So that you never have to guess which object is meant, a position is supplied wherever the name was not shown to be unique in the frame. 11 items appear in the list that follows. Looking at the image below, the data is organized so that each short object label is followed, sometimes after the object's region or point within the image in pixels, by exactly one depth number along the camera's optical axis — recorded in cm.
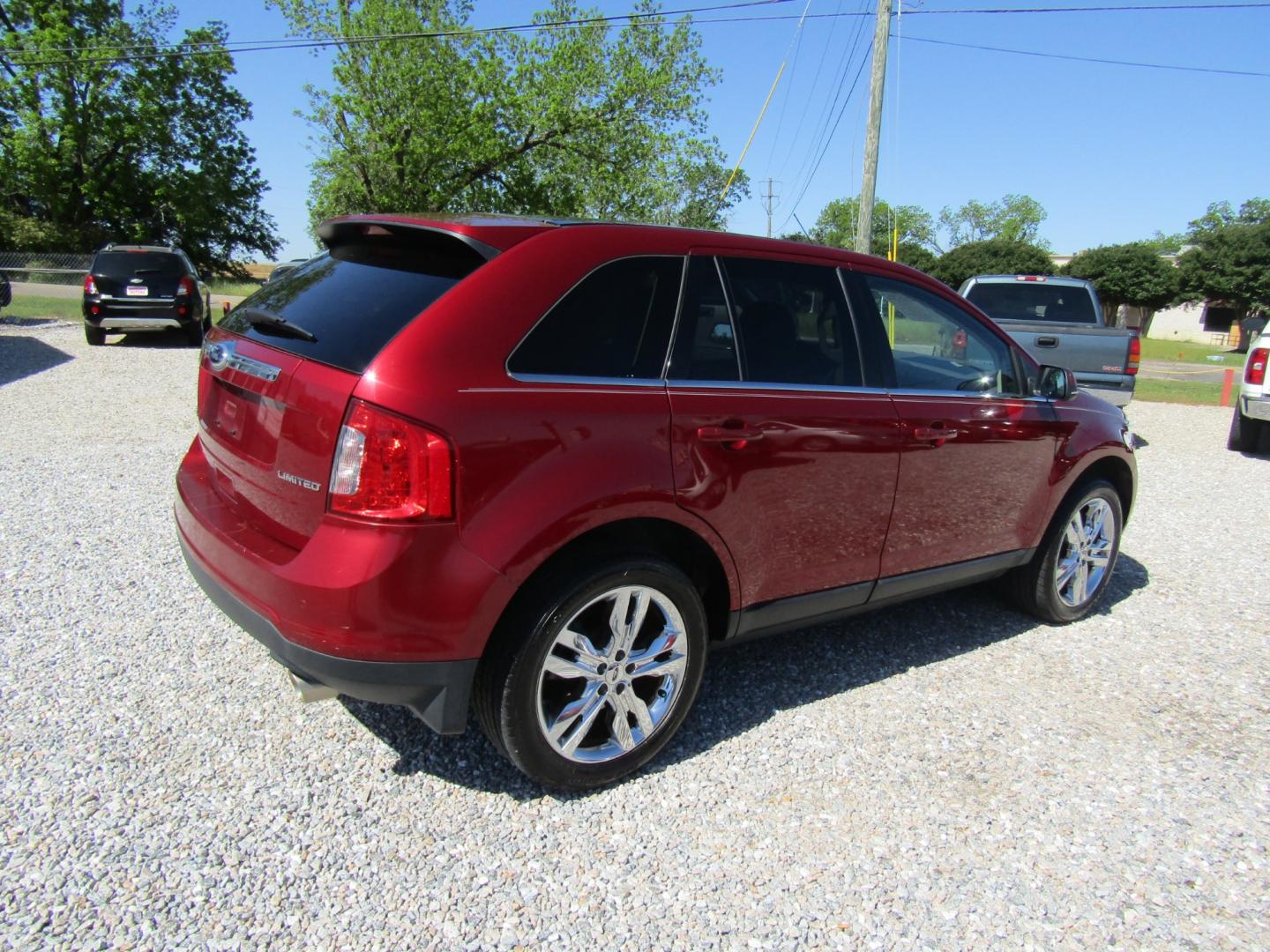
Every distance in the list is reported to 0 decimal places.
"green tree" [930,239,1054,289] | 5628
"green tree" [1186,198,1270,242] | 7631
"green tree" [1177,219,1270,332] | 5022
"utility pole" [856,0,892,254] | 1486
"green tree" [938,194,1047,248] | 10300
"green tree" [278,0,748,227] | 2927
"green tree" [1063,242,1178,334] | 5453
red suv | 240
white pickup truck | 946
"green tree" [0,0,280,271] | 3338
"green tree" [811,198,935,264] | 8438
